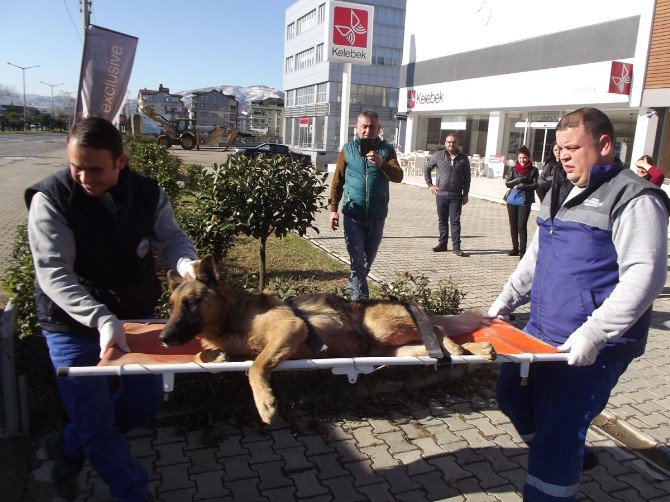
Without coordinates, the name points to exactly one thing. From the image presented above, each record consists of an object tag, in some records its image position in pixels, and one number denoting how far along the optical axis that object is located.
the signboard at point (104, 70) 9.96
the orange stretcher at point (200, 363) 2.34
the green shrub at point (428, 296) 5.44
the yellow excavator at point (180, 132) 51.59
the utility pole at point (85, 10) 17.00
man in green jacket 5.96
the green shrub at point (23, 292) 4.20
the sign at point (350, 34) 21.28
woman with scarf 9.78
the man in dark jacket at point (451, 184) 9.97
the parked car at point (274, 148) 36.97
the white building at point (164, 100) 102.93
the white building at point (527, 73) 18.16
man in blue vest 2.41
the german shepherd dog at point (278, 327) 2.70
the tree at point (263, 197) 6.68
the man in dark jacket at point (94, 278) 2.53
